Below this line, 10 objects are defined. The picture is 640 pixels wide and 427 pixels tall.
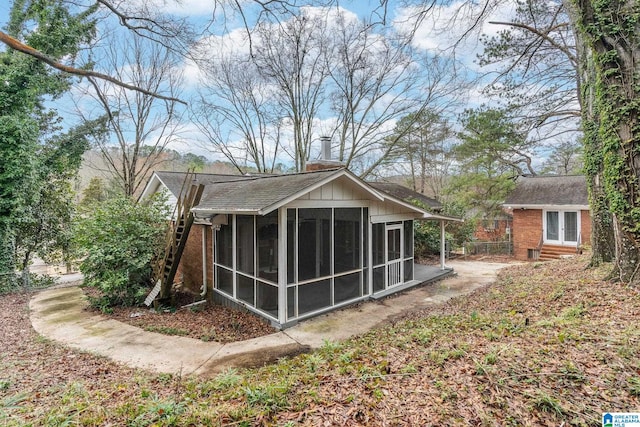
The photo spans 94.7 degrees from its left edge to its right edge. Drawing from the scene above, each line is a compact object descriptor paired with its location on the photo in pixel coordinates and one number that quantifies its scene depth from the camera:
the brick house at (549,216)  15.58
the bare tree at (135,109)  15.46
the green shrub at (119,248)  8.36
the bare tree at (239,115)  17.53
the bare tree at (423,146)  18.19
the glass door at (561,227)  15.82
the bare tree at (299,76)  15.91
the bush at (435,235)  16.17
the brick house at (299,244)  7.07
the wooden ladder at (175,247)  8.39
